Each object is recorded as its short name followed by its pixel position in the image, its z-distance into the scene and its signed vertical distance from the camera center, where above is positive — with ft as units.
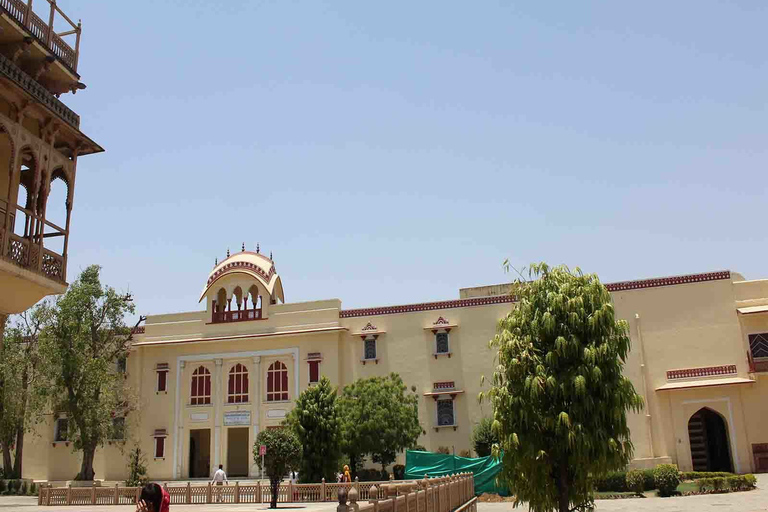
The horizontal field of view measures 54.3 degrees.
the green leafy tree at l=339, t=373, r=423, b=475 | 95.45 +3.84
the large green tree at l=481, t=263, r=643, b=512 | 45.11 +2.74
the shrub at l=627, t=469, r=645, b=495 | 83.10 -4.23
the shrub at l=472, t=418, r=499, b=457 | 100.47 +1.24
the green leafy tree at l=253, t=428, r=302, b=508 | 75.05 +0.18
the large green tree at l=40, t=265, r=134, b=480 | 106.01 +14.03
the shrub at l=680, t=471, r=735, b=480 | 84.48 -3.92
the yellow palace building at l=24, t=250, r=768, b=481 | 98.32 +12.18
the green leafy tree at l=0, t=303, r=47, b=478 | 107.96 +11.87
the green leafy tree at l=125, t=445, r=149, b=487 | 112.10 -0.91
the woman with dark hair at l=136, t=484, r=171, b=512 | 20.84 -1.05
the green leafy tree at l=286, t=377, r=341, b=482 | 88.22 +2.39
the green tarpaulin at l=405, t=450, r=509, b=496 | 86.07 -2.17
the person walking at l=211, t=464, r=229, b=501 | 89.56 -2.32
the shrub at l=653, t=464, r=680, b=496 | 79.77 -4.03
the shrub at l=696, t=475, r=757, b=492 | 78.02 -4.44
